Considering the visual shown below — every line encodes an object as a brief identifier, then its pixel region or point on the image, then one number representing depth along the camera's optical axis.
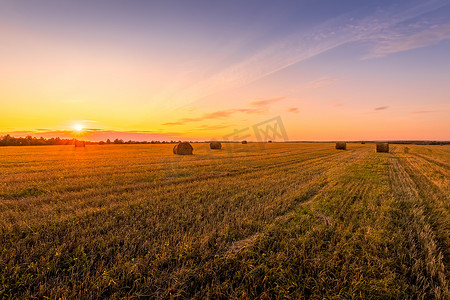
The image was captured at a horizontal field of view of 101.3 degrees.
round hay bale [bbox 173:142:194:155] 23.84
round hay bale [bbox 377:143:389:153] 28.12
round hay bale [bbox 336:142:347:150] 36.25
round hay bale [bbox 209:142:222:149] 34.63
